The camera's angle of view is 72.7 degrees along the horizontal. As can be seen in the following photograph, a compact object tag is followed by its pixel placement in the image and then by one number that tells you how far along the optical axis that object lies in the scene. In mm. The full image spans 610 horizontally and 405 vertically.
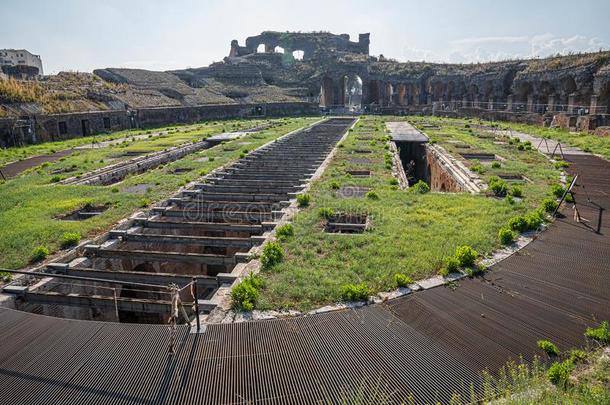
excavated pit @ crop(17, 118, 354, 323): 8461
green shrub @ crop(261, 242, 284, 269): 9297
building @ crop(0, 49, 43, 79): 88750
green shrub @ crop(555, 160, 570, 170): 19112
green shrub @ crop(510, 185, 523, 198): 14359
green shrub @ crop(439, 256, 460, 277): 8625
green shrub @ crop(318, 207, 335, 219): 12695
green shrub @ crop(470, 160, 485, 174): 18561
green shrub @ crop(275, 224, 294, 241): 10938
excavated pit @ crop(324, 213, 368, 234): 12047
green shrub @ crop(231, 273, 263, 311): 7391
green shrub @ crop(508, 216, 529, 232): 10899
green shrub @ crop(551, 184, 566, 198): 14070
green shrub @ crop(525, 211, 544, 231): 10952
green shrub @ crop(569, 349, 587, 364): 5735
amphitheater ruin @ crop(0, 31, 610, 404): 5664
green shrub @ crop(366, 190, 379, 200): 14641
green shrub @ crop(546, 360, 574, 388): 5238
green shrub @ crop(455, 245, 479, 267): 8883
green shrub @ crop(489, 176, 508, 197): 14693
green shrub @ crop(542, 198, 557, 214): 12516
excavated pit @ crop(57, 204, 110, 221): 13734
